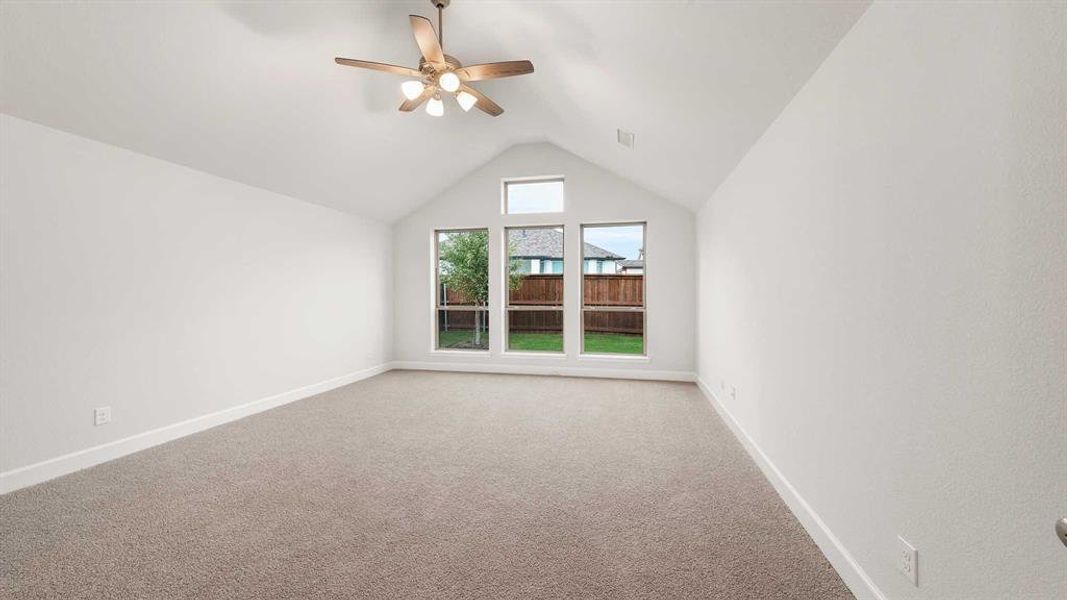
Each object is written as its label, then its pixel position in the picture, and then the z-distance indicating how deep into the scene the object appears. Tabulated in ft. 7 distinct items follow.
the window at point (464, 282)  21.71
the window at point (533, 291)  21.26
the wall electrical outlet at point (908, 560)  4.32
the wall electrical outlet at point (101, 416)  9.71
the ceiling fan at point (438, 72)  8.58
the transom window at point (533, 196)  20.08
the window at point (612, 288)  19.77
